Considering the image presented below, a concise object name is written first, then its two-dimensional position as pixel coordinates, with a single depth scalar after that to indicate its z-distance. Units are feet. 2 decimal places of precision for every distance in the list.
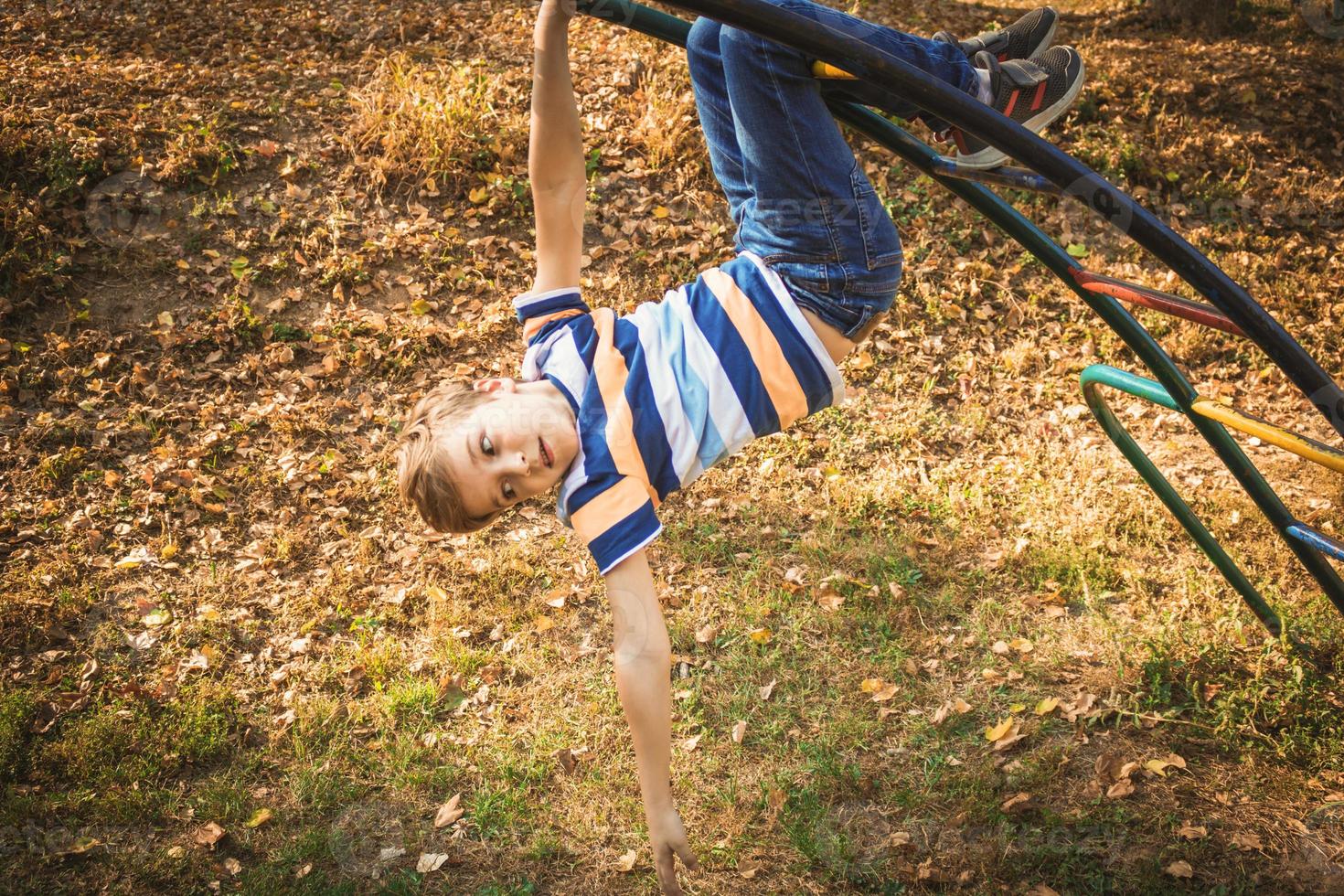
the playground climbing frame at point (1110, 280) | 6.63
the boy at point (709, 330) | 8.24
